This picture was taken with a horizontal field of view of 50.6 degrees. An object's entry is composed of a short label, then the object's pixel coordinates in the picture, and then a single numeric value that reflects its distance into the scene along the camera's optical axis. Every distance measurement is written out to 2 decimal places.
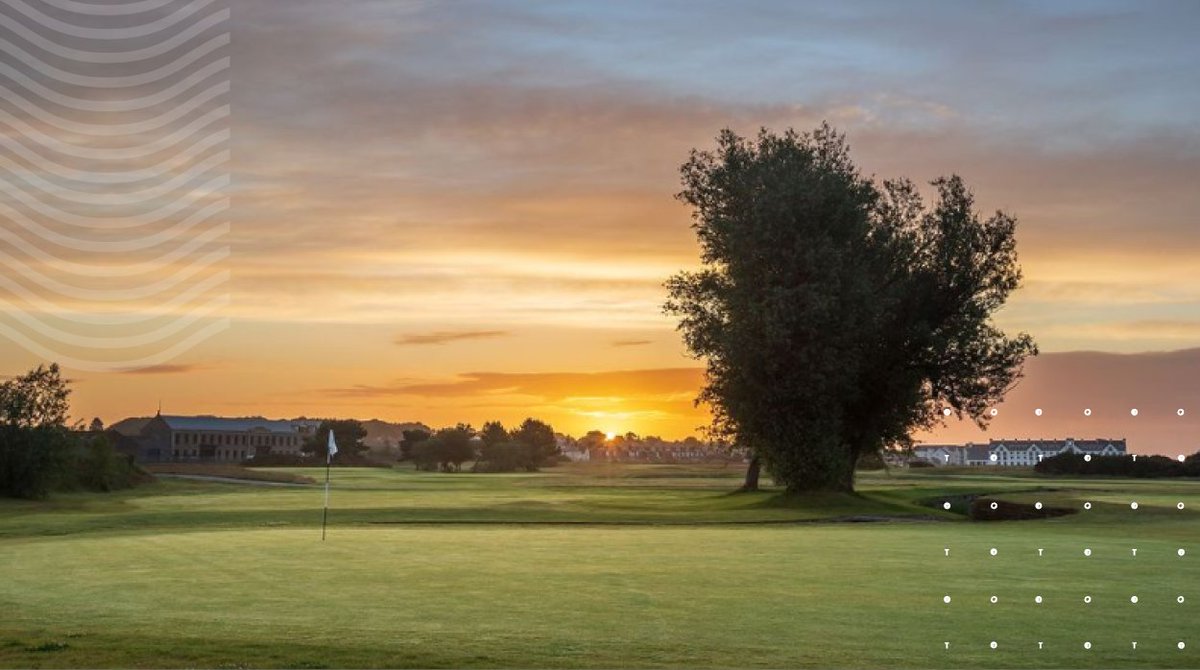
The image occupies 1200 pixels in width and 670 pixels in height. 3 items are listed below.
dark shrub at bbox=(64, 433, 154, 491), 80.25
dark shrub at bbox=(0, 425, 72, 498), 69.12
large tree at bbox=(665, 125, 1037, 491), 58.81
